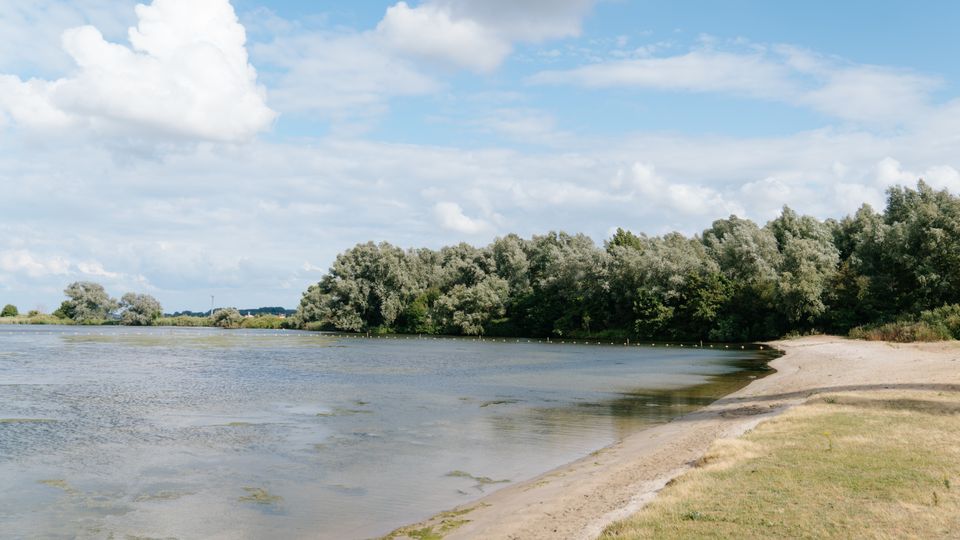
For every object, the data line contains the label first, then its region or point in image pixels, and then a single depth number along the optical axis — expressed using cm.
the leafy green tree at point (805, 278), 7338
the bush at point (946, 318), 5050
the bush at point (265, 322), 15700
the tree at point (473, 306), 11144
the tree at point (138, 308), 15500
